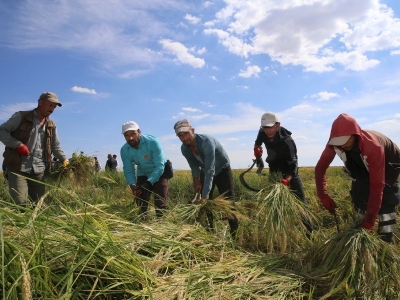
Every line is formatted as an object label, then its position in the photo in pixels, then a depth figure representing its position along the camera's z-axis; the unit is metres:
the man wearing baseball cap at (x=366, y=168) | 2.57
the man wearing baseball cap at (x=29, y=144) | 3.37
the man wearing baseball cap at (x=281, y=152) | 3.83
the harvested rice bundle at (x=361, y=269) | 2.03
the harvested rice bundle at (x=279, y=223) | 2.95
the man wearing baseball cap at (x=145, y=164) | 3.80
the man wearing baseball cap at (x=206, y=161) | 3.50
